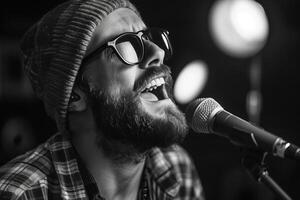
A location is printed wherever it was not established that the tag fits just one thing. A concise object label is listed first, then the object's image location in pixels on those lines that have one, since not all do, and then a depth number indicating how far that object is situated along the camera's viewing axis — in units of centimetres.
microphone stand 181
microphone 167
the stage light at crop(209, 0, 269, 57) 396
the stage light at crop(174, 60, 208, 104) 402
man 247
